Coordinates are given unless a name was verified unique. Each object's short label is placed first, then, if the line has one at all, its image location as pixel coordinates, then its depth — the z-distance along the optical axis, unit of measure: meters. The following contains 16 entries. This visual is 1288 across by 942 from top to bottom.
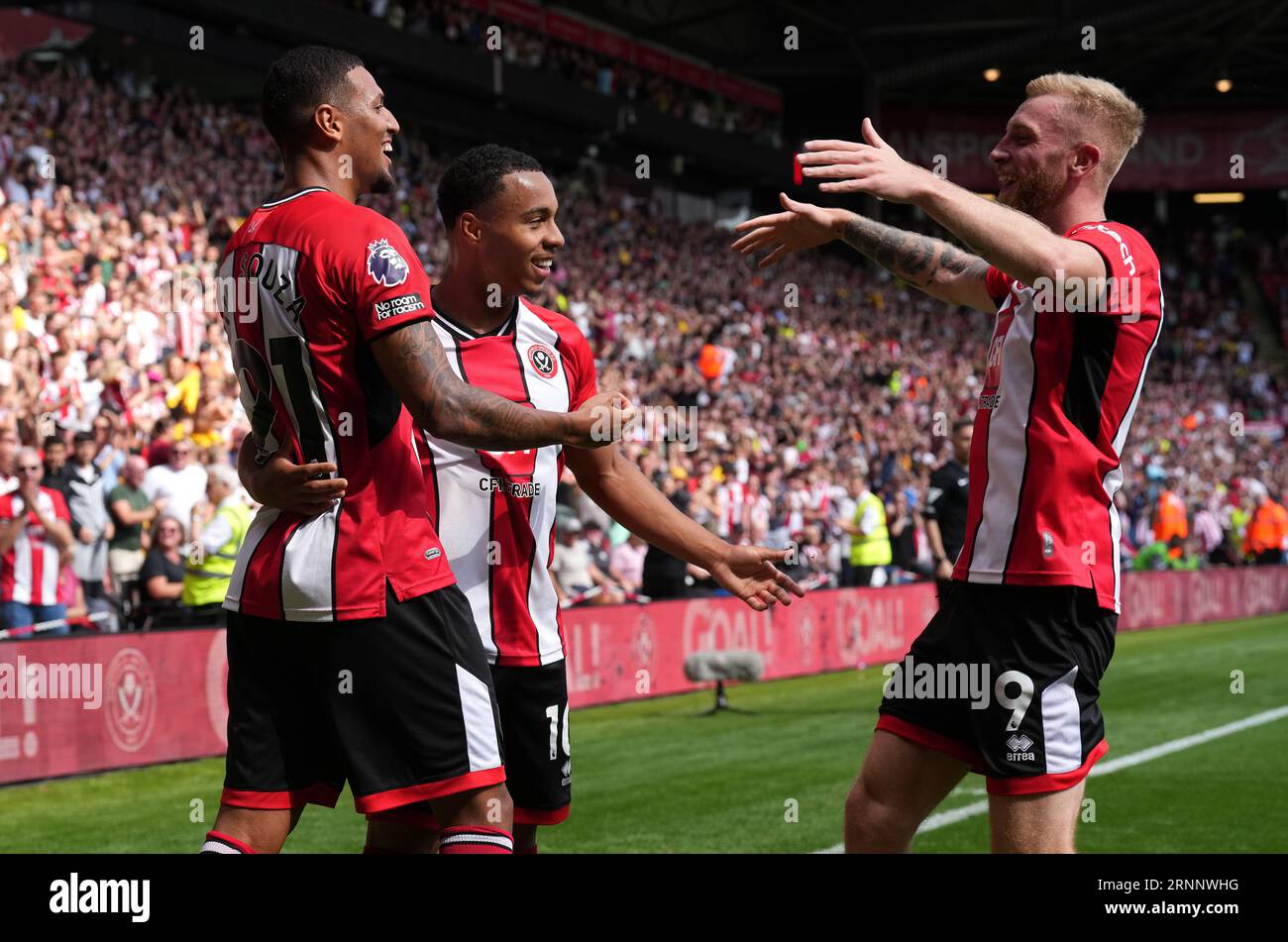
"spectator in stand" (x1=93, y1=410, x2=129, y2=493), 12.31
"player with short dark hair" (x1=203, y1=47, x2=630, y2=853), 3.61
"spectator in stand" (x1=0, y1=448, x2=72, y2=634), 10.83
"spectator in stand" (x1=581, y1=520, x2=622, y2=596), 16.17
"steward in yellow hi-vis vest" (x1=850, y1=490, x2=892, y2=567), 18.27
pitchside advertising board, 10.05
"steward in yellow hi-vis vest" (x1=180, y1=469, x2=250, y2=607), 11.43
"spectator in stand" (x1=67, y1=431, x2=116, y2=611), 11.89
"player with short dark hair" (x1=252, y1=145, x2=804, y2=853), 4.56
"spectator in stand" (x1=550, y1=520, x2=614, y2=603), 15.20
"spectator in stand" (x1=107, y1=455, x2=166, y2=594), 11.98
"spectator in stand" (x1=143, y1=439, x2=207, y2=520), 12.12
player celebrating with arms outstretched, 3.91
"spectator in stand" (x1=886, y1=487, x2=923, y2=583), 20.26
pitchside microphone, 13.73
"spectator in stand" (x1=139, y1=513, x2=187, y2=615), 11.71
